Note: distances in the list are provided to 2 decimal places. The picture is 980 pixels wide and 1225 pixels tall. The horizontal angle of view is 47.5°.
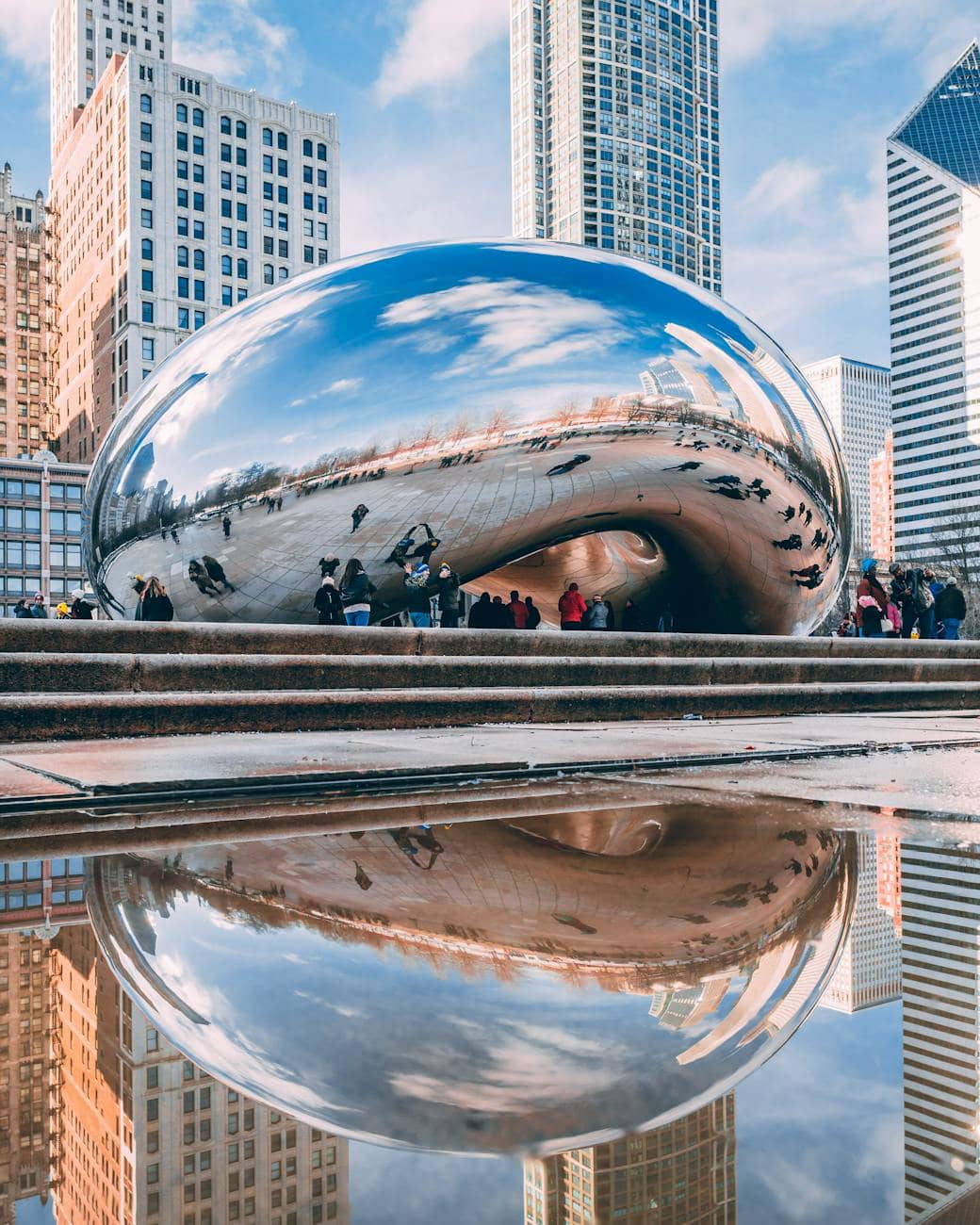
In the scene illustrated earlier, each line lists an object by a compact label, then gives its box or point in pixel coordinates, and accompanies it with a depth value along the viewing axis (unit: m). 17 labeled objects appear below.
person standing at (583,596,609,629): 13.40
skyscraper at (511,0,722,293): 156.75
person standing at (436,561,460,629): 11.91
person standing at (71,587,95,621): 16.03
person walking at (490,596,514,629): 13.25
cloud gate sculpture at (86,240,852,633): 11.09
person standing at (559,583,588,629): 13.37
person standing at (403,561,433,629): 11.77
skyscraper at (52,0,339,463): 79.19
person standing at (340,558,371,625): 11.59
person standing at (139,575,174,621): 11.69
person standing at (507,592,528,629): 13.20
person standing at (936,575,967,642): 16.36
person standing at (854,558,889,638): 15.59
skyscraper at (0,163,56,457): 104.44
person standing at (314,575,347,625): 11.09
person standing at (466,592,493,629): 13.18
